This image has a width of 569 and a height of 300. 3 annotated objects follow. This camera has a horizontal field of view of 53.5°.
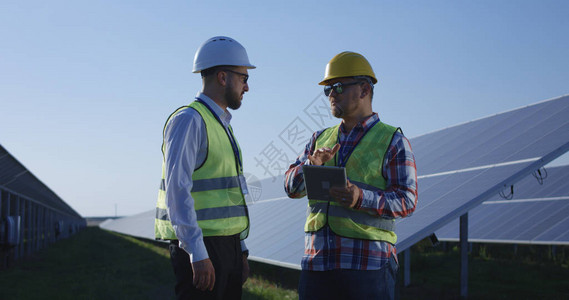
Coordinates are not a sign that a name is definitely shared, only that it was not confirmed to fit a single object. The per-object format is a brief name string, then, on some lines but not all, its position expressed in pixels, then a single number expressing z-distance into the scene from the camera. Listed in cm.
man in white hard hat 296
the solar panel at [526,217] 1245
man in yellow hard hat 310
